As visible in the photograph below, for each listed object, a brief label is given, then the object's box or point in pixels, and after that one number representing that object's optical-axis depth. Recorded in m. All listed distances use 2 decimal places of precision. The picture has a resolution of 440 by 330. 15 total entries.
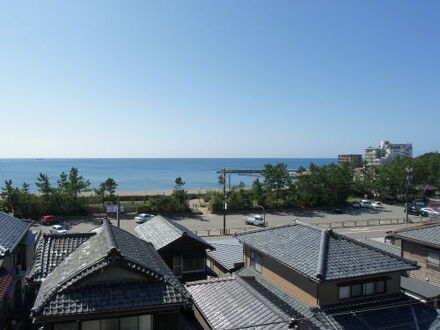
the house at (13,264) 13.26
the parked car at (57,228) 34.23
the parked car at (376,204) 55.24
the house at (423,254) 17.30
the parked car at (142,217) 40.66
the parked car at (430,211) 47.15
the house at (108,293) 9.12
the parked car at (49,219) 38.66
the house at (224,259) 19.11
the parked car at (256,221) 40.33
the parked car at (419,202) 56.37
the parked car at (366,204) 55.65
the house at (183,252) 18.25
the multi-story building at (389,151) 189.98
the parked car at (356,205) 54.97
